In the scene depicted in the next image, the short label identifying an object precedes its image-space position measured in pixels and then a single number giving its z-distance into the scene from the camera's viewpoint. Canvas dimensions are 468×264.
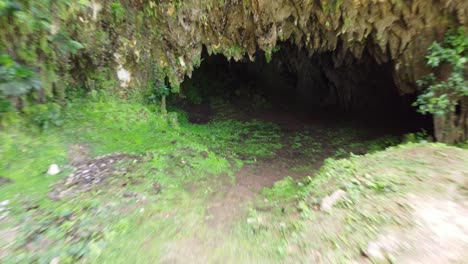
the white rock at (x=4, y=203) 3.18
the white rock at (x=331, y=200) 2.99
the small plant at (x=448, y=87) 5.63
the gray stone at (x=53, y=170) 3.95
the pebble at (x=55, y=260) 2.49
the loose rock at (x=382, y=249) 2.08
